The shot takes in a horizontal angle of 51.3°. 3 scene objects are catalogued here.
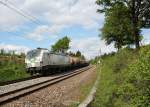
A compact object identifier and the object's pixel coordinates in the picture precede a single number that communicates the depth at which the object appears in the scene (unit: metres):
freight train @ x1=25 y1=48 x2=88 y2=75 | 16.36
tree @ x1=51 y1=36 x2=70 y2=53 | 50.86
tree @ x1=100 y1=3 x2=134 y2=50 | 15.41
